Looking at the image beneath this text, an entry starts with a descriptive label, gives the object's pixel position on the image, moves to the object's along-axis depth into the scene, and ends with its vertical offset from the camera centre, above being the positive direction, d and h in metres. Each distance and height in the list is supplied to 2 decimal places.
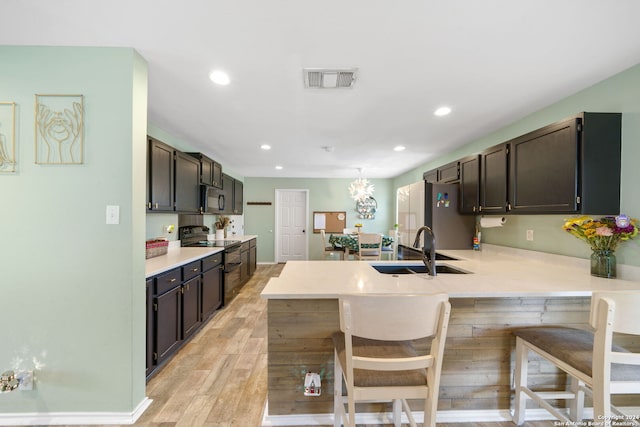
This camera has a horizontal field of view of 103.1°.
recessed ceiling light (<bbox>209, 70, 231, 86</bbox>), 1.88 +1.04
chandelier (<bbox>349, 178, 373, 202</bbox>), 5.12 +0.49
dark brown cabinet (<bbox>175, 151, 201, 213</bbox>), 2.99 +0.37
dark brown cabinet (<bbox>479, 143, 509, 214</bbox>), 2.51 +0.37
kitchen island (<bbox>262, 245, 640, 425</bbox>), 1.63 -0.79
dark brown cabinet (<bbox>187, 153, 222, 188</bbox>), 3.62 +0.65
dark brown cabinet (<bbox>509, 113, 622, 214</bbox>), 1.82 +0.37
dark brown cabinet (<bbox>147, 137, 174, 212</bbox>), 2.47 +0.38
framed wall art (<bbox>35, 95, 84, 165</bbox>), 1.61 +0.53
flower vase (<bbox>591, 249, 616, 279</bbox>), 1.83 -0.36
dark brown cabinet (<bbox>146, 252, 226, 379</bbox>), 2.06 -0.91
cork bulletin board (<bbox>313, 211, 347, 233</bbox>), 7.02 -0.18
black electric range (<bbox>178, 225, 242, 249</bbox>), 3.76 -0.41
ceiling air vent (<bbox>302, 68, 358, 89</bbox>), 1.85 +1.03
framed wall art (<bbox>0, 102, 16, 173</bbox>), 1.60 +0.48
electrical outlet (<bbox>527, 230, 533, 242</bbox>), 2.67 -0.22
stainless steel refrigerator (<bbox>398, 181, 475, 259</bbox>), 3.30 -0.03
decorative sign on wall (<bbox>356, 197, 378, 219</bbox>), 6.98 +0.15
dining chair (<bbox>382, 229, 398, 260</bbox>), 4.36 -0.60
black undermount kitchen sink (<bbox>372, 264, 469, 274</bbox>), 2.34 -0.51
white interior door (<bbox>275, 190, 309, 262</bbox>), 7.06 -0.30
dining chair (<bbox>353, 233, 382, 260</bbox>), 4.02 -0.53
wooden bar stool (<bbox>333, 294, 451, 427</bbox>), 1.11 -0.55
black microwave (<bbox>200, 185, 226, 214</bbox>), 3.69 +0.22
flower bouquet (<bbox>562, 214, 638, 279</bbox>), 1.74 -0.15
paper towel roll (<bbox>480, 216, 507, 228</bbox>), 2.88 -0.09
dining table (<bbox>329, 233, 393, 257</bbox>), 4.44 -0.52
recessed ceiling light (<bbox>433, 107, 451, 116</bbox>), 2.51 +1.04
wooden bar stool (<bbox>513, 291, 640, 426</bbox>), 1.11 -0.75
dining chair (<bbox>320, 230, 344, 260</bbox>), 4.72 -0.70
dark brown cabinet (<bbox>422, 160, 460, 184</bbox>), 3.37 +0.58
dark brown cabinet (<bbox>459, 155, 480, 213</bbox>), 2.93 +0.36
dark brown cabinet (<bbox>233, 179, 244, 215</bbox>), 5.41 +0.36
